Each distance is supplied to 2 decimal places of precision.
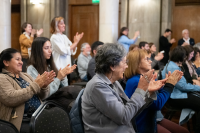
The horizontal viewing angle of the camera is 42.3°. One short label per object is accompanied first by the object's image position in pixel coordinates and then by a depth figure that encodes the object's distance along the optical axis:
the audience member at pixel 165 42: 7.13
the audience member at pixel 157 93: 2.27
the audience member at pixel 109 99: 1.71
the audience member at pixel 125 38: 5.86
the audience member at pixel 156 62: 5.29
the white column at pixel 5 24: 5.03
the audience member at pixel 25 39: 5.68
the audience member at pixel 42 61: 2.91
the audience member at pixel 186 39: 7.38
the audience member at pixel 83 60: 4.68
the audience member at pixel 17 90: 2.23
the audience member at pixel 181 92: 3.33
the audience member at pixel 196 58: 4.43
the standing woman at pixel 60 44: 3.99
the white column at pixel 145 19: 7.23
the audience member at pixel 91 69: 4.04
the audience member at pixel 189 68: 3.65
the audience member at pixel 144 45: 6.16
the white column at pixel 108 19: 5.40
